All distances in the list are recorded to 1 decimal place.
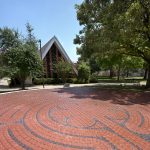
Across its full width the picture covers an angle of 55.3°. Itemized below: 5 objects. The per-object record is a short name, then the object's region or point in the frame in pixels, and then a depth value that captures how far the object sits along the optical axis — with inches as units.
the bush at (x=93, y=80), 1045.9
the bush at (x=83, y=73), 999.3
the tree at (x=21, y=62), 608.4
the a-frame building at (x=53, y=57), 1018.5
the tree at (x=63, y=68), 960.9
